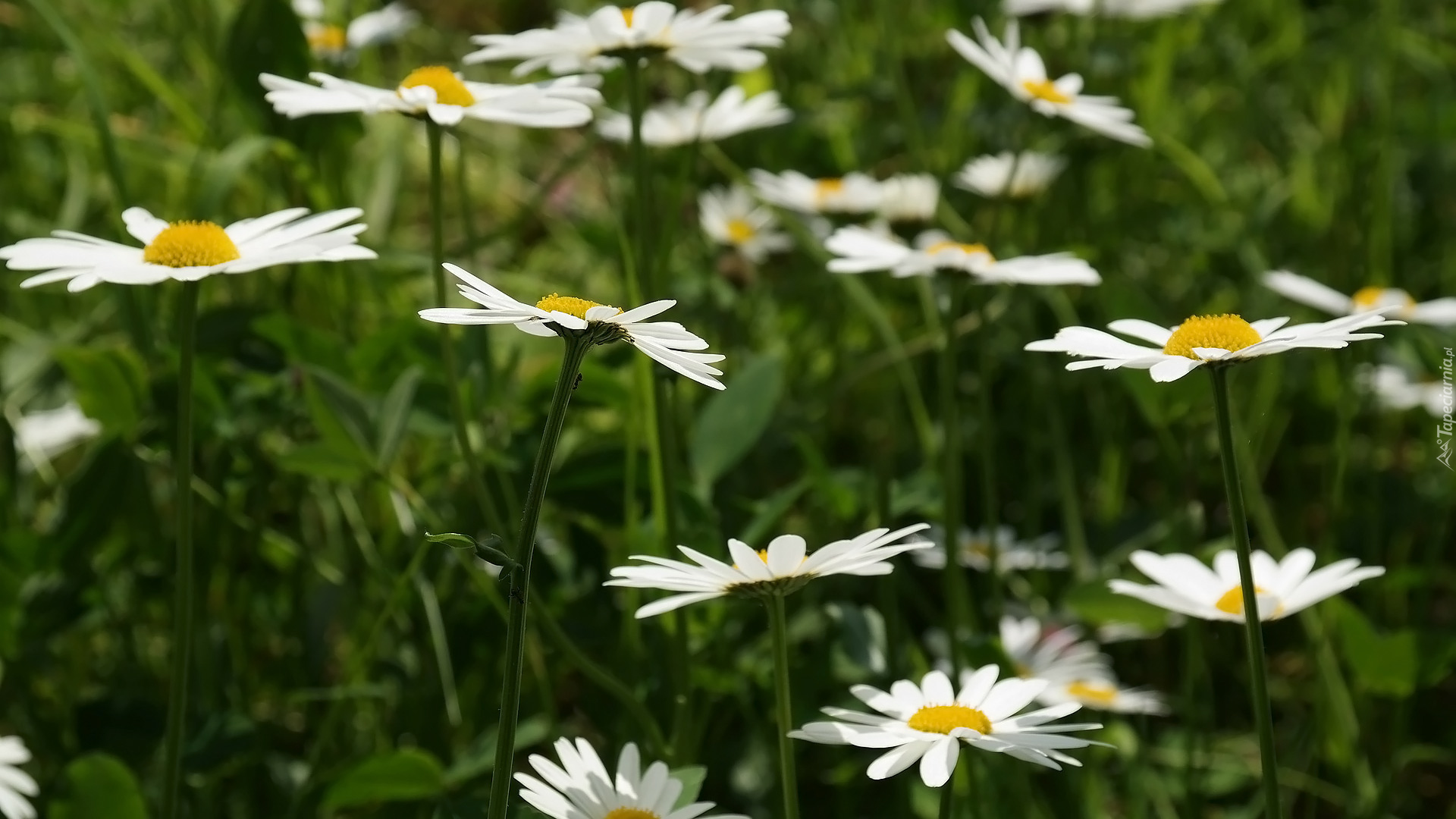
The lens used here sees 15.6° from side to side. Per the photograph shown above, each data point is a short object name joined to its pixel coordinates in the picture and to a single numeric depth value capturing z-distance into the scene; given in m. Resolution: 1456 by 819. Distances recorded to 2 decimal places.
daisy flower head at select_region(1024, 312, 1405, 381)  0.75
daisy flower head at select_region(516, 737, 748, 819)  0.75
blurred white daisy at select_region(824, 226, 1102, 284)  0.86
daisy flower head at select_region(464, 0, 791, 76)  0.84
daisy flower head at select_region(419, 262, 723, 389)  0.73
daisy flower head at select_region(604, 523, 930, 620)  0.75
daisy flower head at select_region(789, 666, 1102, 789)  0.75
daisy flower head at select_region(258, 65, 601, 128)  0.81
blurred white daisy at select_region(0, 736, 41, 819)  0.80
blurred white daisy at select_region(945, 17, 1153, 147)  0.89
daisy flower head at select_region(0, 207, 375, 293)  0.77
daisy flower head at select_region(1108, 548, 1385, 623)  0.79
